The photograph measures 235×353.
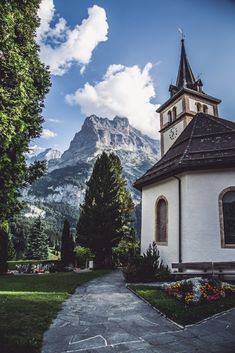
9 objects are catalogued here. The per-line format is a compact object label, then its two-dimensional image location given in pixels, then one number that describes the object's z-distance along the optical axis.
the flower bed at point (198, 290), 8.05
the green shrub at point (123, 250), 25.02
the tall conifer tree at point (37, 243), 53.84
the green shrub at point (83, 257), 28.31
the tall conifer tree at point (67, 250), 27.46
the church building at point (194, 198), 12.44
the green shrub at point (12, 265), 32.64
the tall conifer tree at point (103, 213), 22.72
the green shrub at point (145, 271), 12.78
